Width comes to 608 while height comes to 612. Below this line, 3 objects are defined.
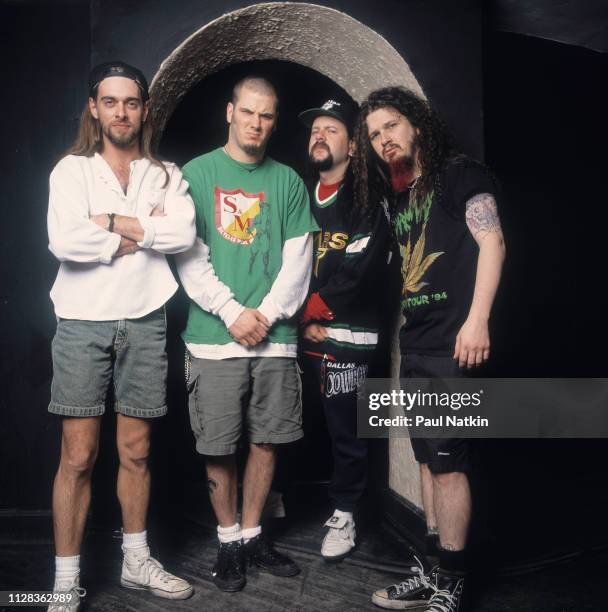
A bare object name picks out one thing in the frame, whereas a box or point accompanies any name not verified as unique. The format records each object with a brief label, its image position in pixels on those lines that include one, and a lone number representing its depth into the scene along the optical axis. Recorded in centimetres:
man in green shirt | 253
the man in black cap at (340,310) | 275
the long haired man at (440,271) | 217
